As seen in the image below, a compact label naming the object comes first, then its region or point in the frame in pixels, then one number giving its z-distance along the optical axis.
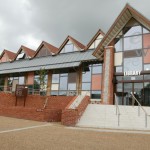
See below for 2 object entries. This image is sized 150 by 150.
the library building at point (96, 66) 13.96
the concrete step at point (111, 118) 8.97
